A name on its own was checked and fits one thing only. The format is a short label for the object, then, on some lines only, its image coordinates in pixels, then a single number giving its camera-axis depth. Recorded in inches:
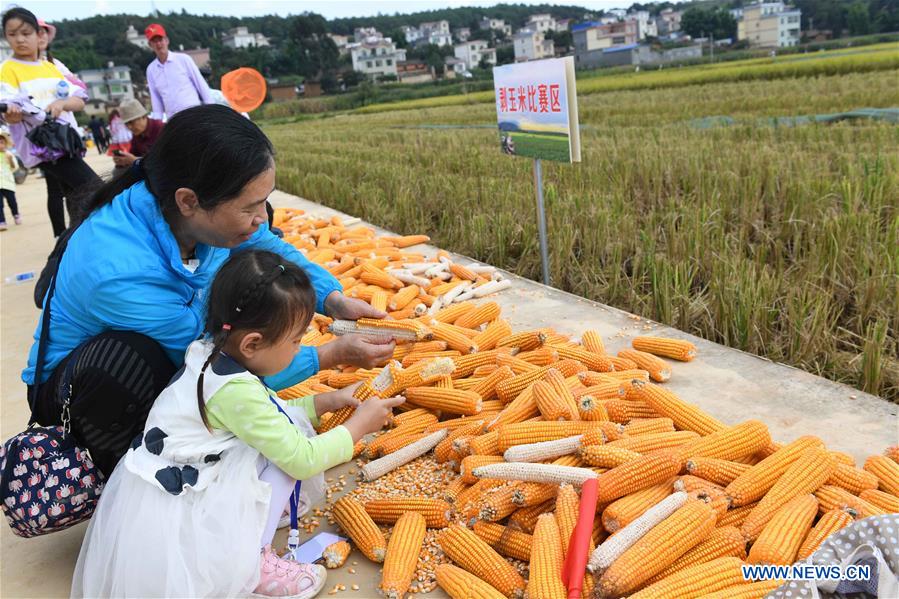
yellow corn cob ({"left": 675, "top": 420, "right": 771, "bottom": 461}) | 94.4
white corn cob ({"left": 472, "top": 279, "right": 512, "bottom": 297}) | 184.9
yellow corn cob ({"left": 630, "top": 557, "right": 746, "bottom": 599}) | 71.2
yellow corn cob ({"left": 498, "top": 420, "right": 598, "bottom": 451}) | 98.8
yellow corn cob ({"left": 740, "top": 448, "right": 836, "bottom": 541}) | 82.4
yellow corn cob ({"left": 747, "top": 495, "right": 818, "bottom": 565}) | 75.4
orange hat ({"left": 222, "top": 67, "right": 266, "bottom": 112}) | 374.6
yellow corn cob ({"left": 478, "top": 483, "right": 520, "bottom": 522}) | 89.1
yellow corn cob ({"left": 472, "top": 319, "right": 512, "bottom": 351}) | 144.0
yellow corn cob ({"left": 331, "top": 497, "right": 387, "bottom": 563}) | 89.4
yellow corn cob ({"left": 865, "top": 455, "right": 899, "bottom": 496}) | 88.9
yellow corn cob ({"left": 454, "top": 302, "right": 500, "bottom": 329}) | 156.8
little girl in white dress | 77.6
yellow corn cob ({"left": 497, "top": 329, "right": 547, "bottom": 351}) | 139.3
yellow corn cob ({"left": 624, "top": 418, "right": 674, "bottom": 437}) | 101.7
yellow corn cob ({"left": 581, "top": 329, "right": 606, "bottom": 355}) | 136.3
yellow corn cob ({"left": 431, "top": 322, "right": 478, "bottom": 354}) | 142.3
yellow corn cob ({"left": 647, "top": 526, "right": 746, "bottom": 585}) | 77.6
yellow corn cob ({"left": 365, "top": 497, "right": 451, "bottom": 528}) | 94.0
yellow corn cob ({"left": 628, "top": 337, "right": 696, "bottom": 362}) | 133.9
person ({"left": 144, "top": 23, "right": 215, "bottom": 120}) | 298.2
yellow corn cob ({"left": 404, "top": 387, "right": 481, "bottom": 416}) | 117.3
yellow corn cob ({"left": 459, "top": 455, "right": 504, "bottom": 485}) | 98.0
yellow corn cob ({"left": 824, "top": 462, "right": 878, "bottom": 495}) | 88.6
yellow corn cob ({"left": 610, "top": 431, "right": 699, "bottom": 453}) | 95.4
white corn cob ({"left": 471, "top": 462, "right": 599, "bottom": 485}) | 87.9
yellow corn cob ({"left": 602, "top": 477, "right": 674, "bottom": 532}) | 82.3
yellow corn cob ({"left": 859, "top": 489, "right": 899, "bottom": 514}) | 84.2
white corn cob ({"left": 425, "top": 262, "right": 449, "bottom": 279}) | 195.8
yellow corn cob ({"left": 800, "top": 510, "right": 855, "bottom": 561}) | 77.6
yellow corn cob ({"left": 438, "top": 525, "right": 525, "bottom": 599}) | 79.8
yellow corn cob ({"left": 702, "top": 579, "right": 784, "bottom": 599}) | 69.7
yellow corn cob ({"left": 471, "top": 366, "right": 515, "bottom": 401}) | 122.8
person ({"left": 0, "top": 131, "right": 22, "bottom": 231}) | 389.7
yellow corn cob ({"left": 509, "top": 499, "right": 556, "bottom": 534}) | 89.4
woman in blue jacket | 89.0
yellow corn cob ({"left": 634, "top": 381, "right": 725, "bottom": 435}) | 103.6
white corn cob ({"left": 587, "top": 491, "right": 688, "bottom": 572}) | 75.4
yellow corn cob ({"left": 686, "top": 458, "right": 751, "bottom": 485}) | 91.1
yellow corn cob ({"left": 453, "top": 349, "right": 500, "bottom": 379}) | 134.5
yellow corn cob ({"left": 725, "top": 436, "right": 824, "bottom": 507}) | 87.6
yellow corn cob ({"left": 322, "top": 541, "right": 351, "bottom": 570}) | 89.4
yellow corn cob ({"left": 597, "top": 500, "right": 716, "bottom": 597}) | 73.7
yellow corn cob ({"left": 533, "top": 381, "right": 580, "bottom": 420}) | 103.7
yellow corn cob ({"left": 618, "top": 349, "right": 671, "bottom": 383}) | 126.3
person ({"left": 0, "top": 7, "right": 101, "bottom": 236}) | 225.9
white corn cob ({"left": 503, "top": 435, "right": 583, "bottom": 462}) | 94.7
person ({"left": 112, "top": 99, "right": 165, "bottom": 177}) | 297.1
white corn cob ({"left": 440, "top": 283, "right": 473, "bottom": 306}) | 178.2
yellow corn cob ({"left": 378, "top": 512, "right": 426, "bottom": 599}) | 82.1
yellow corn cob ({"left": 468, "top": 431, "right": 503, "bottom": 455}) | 101.7
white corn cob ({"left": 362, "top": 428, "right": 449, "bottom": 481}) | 106.8
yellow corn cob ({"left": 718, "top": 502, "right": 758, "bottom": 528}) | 85.4
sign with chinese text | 174.1
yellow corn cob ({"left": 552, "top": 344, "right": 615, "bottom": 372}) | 126.8
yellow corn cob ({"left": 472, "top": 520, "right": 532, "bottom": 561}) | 85.3
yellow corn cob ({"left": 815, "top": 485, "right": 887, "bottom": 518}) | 83.5
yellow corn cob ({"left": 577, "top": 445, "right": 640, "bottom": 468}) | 91.2
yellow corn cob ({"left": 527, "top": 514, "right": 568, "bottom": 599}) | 73.2
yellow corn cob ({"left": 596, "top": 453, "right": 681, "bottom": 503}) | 86.0
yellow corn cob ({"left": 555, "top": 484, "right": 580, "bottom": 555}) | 81.4
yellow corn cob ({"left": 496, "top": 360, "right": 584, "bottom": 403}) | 118.6
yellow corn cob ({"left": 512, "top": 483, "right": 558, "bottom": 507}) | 88.0
